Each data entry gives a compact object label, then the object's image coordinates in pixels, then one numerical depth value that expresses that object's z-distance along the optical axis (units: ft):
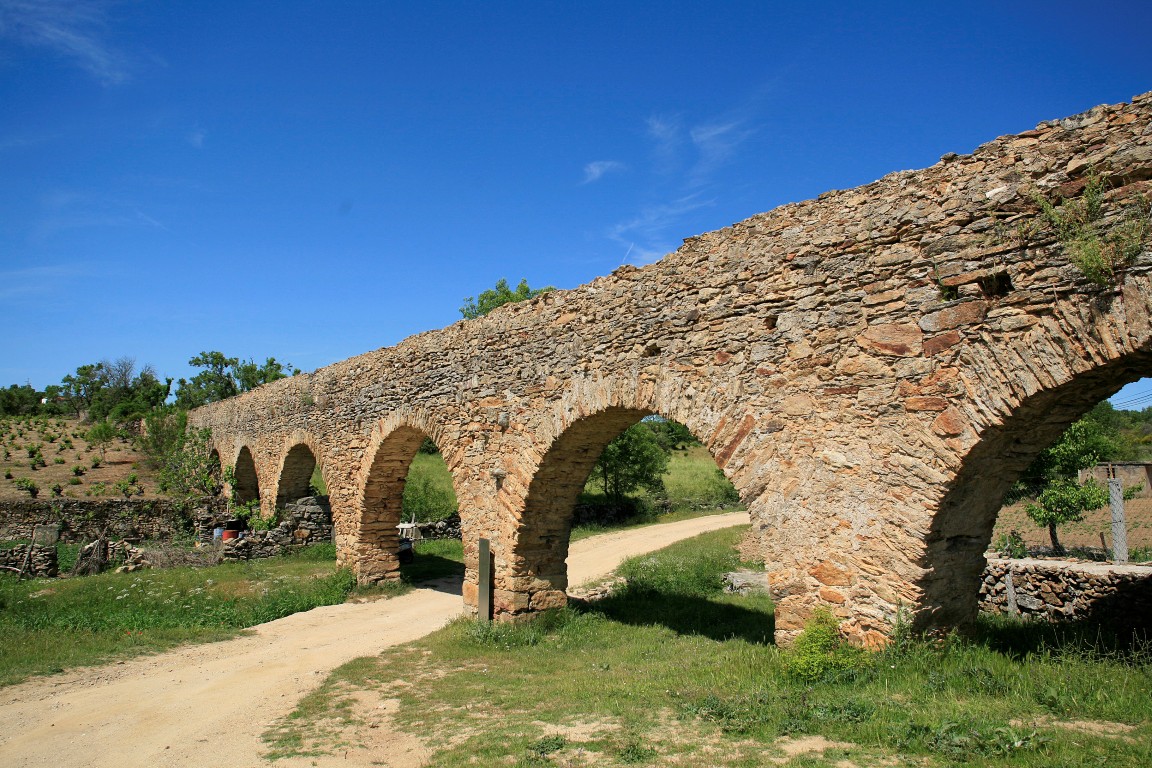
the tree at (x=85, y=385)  168.14
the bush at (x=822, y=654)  17.57
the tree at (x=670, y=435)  127.85
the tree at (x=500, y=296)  112.47
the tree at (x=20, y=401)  168.25
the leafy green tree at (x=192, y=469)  82.43
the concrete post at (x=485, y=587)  31.32
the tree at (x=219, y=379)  140.48
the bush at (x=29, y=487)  75.04
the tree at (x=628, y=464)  83.87
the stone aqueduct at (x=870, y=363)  15.06
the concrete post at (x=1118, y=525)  28.89
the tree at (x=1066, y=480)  38.17
